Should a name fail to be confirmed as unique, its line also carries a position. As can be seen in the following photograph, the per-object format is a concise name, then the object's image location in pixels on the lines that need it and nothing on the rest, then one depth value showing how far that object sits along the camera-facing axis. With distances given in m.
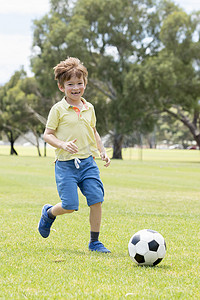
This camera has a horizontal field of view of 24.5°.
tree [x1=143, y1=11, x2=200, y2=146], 35.97
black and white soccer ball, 4.15
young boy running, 4.84
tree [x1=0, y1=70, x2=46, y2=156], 50.81
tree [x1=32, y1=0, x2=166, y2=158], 38.59
